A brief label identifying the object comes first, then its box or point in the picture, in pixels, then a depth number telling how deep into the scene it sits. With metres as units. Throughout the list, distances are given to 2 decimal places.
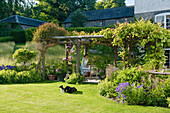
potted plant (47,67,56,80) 12.59
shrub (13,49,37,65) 13.08
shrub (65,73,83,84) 10.65
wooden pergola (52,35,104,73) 11.34
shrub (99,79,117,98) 7.30
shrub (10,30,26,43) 26.34
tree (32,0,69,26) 37.41
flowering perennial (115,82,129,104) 6.43
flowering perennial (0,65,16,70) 12.22
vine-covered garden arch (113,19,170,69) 7.96
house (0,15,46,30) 29.57
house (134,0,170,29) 18.48
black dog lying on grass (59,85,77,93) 8.01
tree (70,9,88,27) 29.81
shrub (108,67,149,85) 7.21
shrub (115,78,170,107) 6.29
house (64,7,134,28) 28.31
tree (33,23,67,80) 11.36
